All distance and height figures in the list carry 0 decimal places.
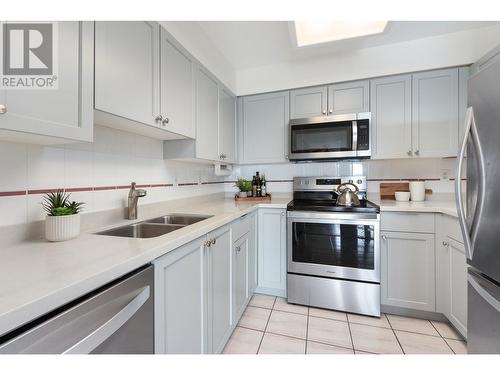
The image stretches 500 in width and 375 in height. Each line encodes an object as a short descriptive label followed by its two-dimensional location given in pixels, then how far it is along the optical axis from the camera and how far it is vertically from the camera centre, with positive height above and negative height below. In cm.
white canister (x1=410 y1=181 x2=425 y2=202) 212 -3
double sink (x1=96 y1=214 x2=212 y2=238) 125 -25
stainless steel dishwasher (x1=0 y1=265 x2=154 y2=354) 48 -36
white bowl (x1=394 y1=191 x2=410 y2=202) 213 -9
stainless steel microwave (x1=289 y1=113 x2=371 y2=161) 208 +49
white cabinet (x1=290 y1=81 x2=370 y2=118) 216 +90
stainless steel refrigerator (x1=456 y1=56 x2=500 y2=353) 86 -8
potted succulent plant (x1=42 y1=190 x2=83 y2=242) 92 -14
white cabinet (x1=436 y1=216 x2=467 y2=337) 147 -63
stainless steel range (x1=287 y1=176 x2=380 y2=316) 182 -60
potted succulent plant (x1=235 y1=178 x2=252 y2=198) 247 +0
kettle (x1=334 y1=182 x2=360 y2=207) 198 -10
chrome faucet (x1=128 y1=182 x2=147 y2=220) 139 -8
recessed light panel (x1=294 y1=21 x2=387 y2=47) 157 +117
